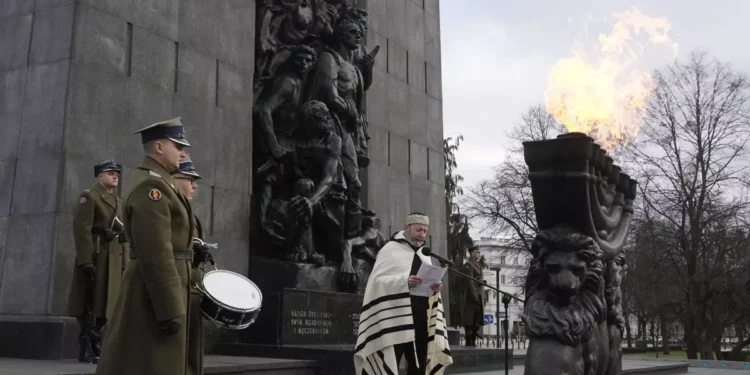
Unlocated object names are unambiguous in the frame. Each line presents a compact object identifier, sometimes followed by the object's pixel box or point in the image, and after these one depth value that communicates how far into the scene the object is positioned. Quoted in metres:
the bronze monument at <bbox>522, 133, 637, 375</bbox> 4.73
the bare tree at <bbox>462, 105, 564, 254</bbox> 32.88
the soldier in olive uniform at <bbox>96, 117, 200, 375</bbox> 4.31
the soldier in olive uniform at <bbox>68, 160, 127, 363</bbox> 7.14
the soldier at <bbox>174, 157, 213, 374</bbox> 4.84
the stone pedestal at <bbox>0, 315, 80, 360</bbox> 7.54
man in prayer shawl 6.45
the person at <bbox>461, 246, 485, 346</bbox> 15.67
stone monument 8.02
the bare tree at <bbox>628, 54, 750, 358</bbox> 29.42
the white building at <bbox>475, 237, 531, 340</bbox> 33.59
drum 4.87
